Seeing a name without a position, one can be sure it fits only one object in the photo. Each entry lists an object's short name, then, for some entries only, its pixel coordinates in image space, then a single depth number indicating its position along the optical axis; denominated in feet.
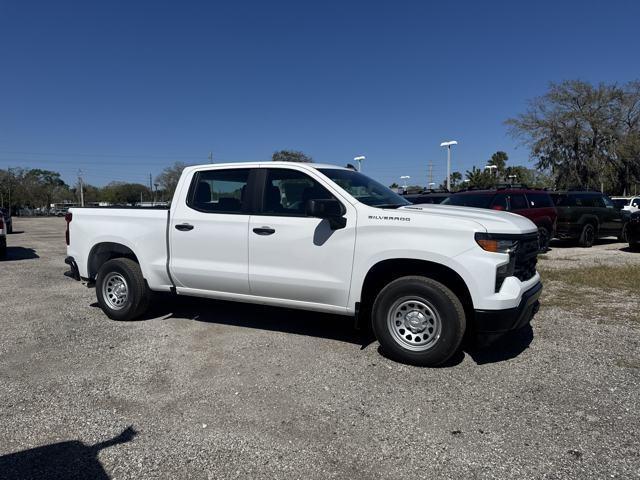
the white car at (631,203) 82.31
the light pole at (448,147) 102.06
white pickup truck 13.94
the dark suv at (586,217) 45.68
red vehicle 39.24
